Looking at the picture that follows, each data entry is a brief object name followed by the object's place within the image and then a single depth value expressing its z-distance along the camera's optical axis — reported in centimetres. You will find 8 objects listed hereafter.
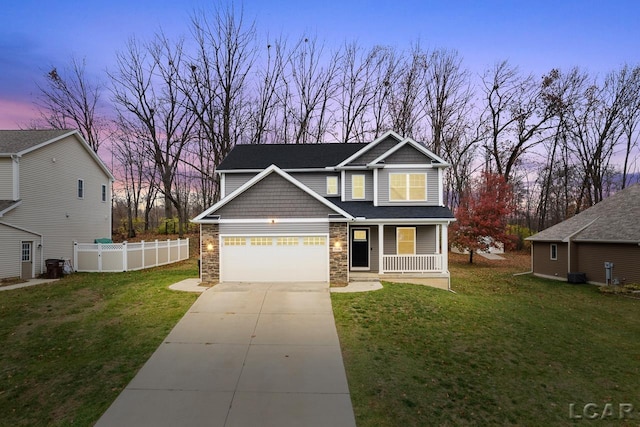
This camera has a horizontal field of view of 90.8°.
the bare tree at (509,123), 3048
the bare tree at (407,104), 3083
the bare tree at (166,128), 2795
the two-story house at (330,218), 1309
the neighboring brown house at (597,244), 1593
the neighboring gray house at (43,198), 1513
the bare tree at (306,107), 2969
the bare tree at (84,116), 2847
